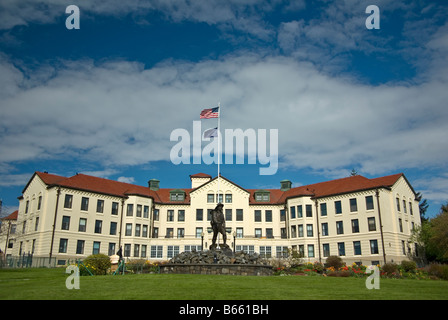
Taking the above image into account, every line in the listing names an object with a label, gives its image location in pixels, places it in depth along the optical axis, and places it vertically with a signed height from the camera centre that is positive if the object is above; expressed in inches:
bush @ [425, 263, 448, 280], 1088.6 -33.7
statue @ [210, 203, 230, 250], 1279.5 +120.2
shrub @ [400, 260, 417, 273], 1459.8 -24.9
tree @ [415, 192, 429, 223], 3210.1 +418.8
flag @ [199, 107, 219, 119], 1622.8 +591.0
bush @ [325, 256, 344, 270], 1631.4 -14.4
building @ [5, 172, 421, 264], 1984.5 +226.4
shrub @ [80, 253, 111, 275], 1111.6 -10.8
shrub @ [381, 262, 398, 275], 1295.5 -31.4
